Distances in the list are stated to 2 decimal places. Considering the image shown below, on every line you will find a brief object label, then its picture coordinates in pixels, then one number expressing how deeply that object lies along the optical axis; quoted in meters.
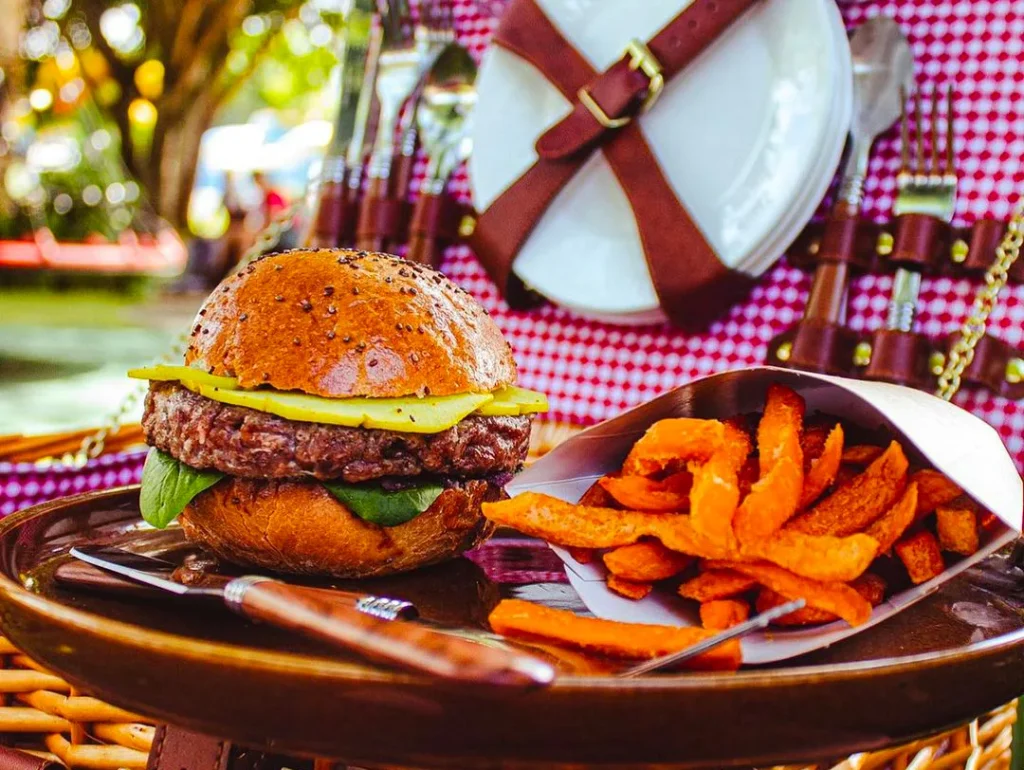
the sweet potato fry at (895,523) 0.33
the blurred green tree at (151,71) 3.63
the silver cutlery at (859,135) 0.53
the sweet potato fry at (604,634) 0.29
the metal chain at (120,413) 0.55
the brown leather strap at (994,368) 0.50
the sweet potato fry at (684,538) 0.32
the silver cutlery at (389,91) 0.67
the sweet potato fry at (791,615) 0.32
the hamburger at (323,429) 0.38
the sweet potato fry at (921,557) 0.34
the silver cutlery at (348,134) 0.69
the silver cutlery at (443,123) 0.66
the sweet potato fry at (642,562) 0.34
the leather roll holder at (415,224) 0.66
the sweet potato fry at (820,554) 0.30
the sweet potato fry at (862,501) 0.33
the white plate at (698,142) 0.51
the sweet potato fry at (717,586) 0.33
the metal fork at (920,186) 0.52
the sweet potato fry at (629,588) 0.34
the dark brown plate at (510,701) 0.25
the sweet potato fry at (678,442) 0.34
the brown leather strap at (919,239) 0.51
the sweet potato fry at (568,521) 0.34
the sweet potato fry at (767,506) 0.32
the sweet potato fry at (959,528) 0.34
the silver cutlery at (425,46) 0.68
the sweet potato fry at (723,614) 0.31
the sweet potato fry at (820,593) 0.31
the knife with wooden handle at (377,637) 0.23
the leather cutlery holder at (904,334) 0.51
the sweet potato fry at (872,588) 0.34
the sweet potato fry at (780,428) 0.33
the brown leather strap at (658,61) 0.53
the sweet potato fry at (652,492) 0.35
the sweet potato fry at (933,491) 0.34
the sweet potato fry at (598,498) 0.37
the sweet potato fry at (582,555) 0.36
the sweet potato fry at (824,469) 0.34
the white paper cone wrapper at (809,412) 0.32
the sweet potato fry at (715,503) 0.31
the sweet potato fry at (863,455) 0.36
